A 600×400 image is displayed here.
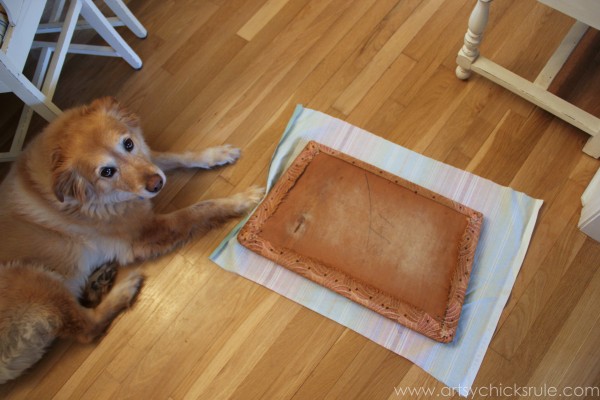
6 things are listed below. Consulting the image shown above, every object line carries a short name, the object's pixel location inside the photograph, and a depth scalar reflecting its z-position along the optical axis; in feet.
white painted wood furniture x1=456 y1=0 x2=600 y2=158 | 5.40
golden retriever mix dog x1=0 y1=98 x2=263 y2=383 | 4.58
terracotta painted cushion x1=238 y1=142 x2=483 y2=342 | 5.14
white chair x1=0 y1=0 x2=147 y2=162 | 4.88
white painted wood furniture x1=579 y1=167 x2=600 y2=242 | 5.04
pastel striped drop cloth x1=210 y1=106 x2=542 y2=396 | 4.99
